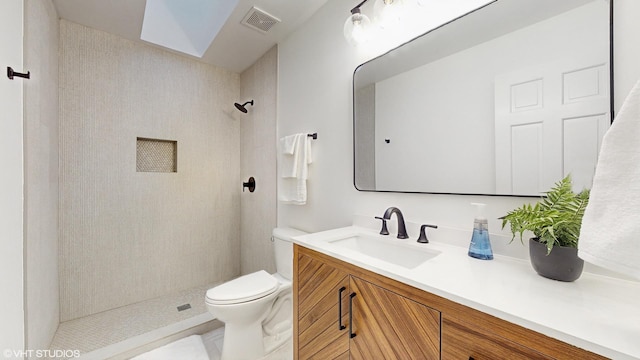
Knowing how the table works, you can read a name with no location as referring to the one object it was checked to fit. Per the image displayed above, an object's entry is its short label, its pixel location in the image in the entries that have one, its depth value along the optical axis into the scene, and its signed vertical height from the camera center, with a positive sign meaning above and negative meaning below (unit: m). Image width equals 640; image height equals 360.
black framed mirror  0.75 +0.31
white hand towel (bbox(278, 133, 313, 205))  1.69 +0.11
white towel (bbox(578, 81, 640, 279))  0.40 -0.04
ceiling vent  1.68 +1.18
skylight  2.00 +1.37
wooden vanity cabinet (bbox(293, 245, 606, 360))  0.49 -0.40
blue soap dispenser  0.83 -0.22
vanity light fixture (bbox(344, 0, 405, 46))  1.18 +0.84
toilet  1.33 -0.77
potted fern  0.62 -0.14
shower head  2.34 +0.73
